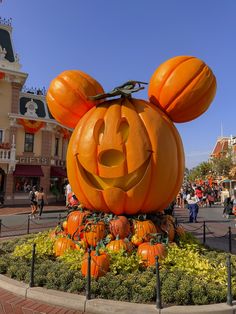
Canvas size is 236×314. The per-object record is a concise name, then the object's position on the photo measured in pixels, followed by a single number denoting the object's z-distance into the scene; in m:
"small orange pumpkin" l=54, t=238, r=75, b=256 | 5.45
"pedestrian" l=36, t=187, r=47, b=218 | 14.87
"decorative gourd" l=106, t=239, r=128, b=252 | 5.03
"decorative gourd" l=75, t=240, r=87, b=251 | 5.32
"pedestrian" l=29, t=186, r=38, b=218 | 14.51
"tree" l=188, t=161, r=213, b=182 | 54.81
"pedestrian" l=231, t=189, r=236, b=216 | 16.17
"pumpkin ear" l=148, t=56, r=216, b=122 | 5.53
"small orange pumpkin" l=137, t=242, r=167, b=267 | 4.86
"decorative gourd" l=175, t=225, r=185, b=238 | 6.12
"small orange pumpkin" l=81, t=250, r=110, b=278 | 4.42
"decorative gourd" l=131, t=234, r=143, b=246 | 5.25
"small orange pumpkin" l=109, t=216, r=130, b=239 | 5.30
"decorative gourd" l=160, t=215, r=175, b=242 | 5.68
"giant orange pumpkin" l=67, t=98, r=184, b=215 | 5.27
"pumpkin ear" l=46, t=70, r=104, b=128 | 5.74
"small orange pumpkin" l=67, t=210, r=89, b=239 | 5.60
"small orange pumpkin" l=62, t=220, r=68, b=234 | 6.05
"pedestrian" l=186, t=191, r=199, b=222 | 13.22
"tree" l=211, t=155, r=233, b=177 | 34.22
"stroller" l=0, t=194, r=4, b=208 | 20.26
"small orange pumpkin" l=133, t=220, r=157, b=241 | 5.31
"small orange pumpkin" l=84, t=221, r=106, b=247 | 5.32
